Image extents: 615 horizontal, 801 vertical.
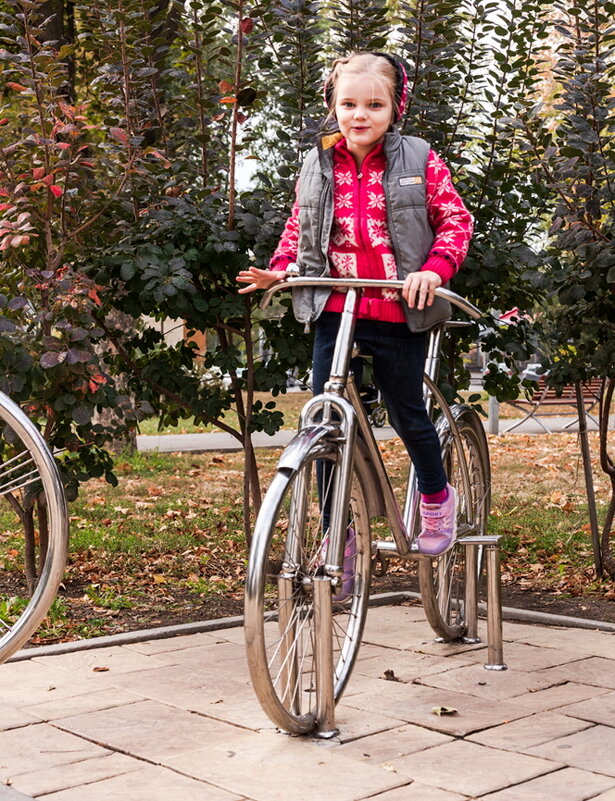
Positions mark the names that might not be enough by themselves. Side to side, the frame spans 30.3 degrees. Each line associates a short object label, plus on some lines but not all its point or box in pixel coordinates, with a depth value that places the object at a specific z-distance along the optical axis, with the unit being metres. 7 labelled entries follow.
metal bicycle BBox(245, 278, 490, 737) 2.95
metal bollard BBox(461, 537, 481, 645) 4.37
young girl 3.41
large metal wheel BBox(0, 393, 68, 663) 2.96
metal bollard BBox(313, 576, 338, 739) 3.12
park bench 13.76
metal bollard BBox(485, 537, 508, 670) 3.92
